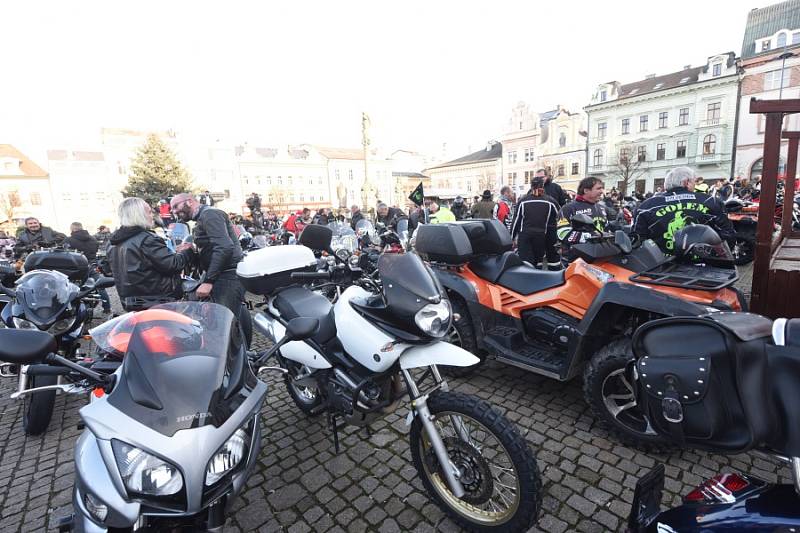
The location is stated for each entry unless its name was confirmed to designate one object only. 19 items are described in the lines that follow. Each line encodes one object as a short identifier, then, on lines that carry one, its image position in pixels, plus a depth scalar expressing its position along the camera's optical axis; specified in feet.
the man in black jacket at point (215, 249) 13.34
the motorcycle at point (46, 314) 11.30
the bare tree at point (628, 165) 131.75
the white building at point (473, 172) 204.44
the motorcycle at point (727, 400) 3.39
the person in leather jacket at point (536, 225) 20.83
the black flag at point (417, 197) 36.11
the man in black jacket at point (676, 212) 14.19
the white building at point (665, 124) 121.08
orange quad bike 9.15
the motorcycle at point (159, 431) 4.73
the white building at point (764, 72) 111.75
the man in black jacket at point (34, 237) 27.09
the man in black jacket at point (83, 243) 28.60
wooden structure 11.72
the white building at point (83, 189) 149.46
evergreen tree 117.39
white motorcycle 6.64
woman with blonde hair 12.00
